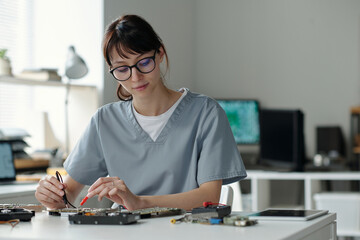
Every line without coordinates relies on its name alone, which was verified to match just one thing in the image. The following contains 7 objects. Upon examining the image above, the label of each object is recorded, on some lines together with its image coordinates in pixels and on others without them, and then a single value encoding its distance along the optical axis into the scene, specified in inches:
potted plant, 122.7
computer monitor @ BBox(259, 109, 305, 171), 139.4
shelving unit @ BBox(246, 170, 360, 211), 128.6
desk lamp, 131.8
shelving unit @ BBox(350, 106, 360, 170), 208.4
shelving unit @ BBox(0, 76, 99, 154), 143.6
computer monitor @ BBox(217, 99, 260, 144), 217.3
